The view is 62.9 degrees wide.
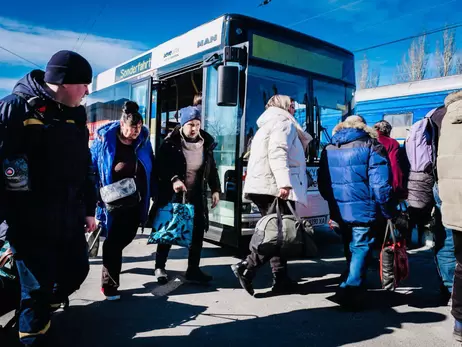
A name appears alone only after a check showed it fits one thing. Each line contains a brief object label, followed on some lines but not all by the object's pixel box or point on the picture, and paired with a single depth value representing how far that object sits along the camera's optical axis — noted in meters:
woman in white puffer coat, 3.51
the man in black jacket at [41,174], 2.23
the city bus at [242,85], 4.78
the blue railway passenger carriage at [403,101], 8.73
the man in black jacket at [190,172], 4.04
